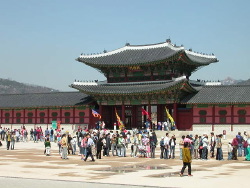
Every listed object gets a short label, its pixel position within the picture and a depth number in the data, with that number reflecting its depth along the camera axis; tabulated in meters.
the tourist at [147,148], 36.56
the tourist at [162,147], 34.91
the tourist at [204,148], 34.53
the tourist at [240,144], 36.66
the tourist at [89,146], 32.82
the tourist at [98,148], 35.12
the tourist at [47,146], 37.19
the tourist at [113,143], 37.97
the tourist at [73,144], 38.63
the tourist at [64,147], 34.47
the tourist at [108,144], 37.69
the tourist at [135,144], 37.26
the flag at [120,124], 59.72
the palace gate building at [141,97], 61.19
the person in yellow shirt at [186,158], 24.60
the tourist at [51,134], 57.60
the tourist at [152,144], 36.09
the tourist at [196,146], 35.33
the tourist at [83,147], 34.09
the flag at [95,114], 65.52
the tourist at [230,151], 34.56
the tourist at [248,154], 33.53
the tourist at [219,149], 34.00
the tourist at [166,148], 34.75
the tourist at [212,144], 36.34
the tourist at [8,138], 43.62
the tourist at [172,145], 34.97
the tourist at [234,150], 34.19
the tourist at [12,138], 44.31
